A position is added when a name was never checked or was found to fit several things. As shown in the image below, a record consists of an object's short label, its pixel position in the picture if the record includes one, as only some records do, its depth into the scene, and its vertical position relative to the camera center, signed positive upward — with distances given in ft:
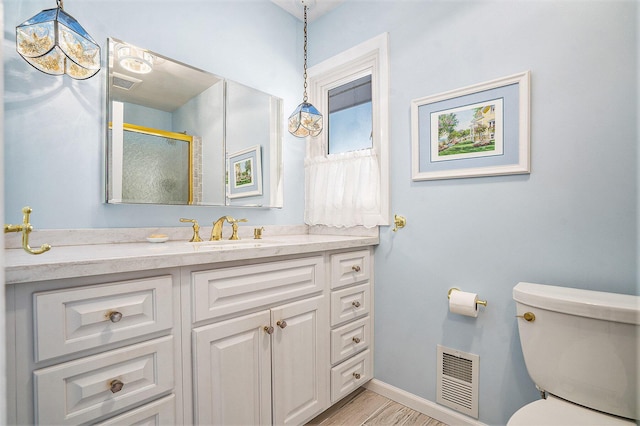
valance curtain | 6.48 +0.42
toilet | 3.52 -1.70
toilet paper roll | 5.08 -1.48
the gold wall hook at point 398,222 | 6.13 -0.24
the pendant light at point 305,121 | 6.34 +1.72
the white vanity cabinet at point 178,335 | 2.90 -1.42
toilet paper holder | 5.09 -1.45
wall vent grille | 5.28 -2.86
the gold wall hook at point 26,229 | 2.89 -0.18
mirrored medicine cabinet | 5.06 +1.31
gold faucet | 5.92 -0.30
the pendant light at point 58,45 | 4.02 +2.12
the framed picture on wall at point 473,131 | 4.82 +1.26
